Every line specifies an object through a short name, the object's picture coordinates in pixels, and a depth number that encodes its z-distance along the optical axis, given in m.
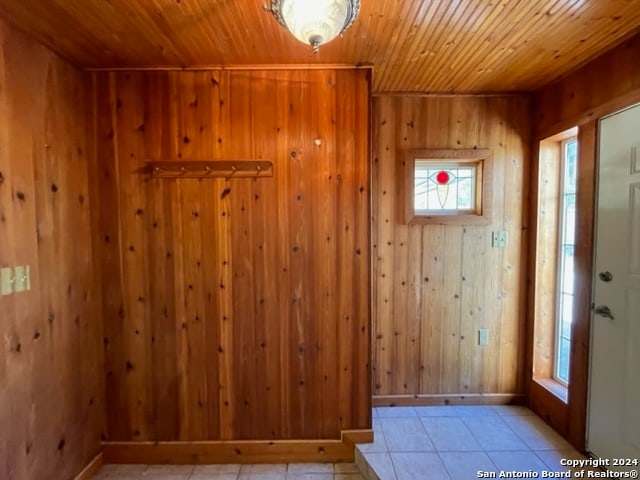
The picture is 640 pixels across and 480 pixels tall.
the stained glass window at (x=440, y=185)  2.56
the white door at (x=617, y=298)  1.69
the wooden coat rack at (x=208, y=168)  2.03
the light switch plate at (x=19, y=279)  1.51
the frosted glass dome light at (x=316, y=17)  1.15
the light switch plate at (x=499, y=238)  2.53
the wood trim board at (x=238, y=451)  2.09
